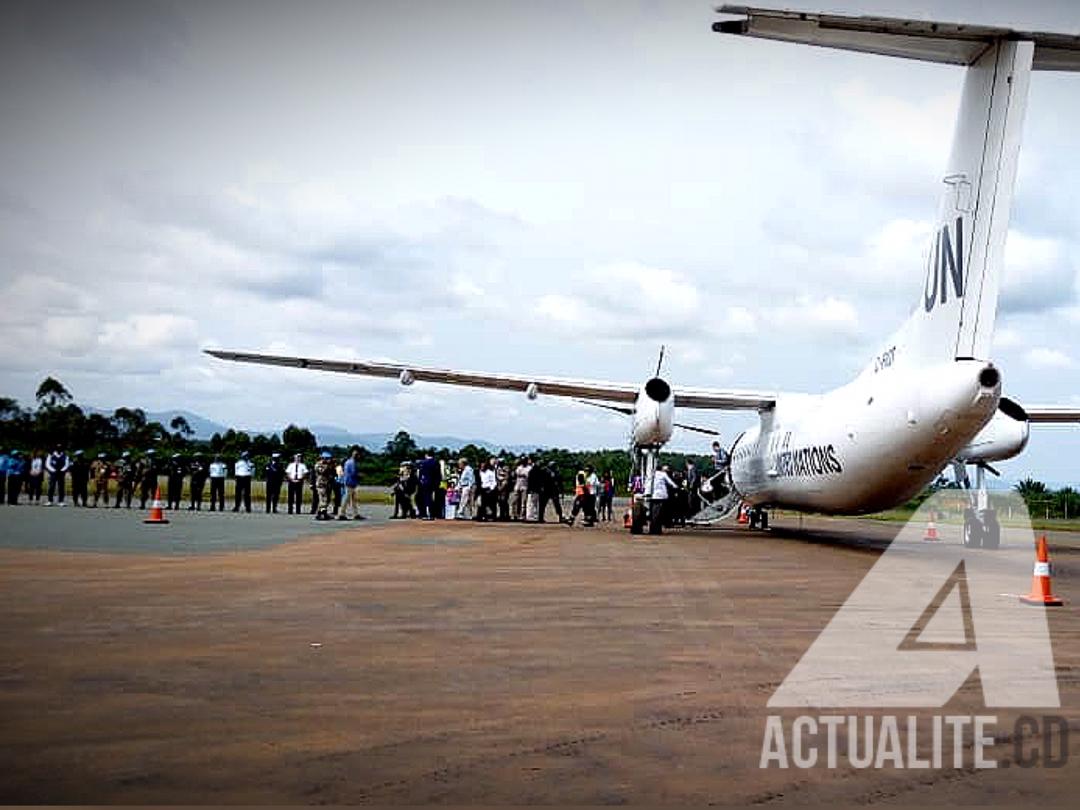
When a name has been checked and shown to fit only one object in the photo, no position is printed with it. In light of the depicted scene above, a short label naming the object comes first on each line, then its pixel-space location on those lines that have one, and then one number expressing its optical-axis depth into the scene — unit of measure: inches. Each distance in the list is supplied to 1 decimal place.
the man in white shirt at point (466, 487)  1149.8
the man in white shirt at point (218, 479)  1169.3
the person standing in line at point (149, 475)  1190.9
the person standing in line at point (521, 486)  1187.9
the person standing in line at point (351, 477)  1071.0
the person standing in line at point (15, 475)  1195.3
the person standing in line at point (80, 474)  1219.9
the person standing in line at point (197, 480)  1203.2
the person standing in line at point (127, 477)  1252.5
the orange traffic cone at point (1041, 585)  463.5
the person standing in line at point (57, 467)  1187.3
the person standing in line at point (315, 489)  1061.8
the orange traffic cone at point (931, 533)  1084.0
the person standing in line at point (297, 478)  1109.7
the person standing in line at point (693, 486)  1254.3
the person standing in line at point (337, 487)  1077.8
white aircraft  551.8
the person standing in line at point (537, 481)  1173.1
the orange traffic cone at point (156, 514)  859.4
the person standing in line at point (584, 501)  1118.4
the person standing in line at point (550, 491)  1175.0
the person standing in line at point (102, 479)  1221.7
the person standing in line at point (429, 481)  1120.9
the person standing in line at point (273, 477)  1177.4
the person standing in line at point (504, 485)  1204.5
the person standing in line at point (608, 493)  1457.9
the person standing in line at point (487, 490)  1161.4
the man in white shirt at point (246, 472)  1137.4
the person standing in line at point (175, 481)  1204.4
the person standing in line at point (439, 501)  1155.9
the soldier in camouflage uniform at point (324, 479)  1025.5
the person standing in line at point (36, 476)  1278.3
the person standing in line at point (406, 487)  1155.3
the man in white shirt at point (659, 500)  968.9
